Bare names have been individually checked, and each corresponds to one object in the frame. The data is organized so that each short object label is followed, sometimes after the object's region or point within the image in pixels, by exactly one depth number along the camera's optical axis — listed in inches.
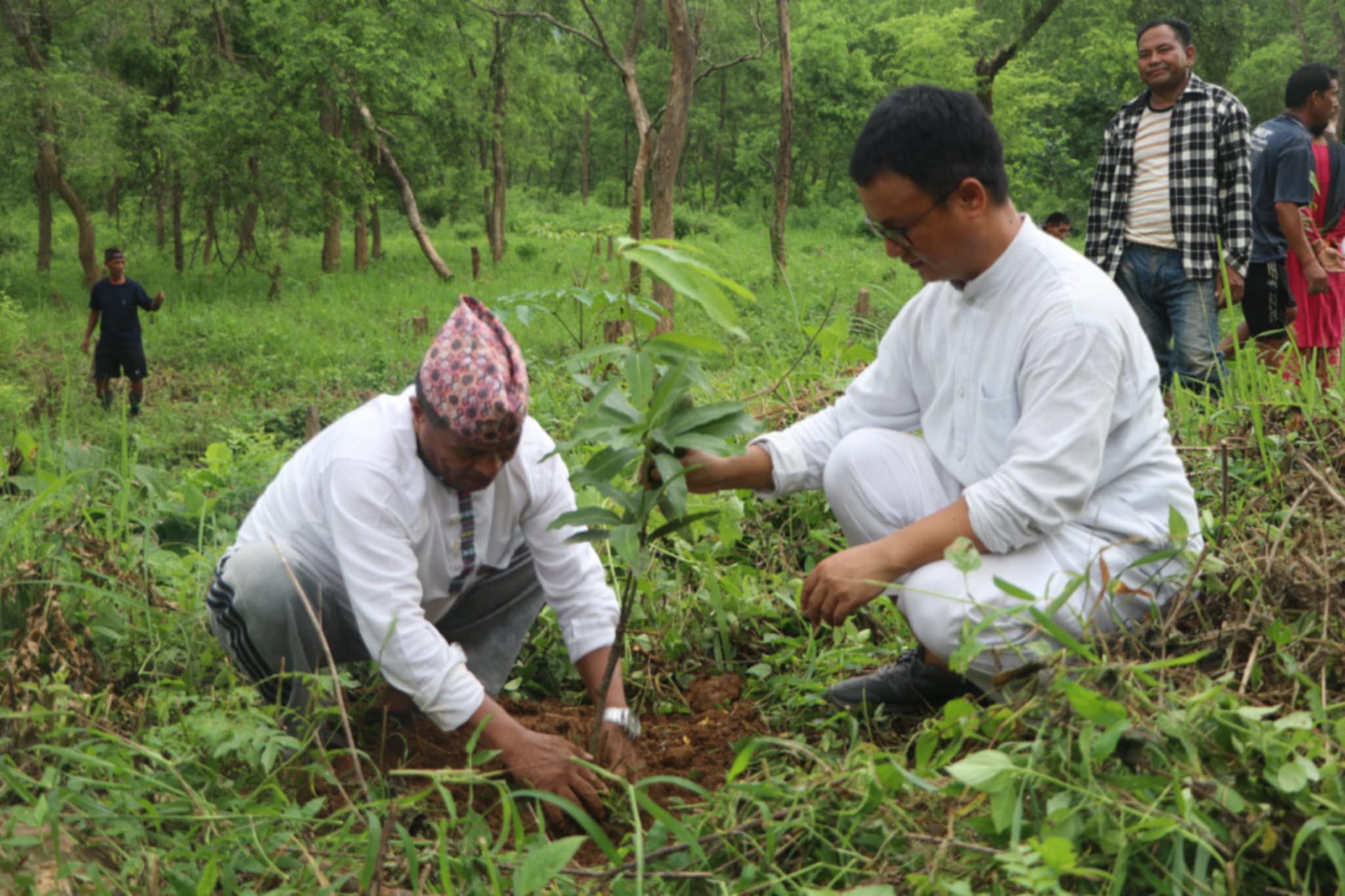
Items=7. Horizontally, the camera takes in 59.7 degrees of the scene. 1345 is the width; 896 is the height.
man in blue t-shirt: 177.8
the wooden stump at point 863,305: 268.4
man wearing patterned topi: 84.3
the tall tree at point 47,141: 552.7
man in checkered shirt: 171.6
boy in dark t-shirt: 361.7
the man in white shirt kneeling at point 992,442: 83.4
